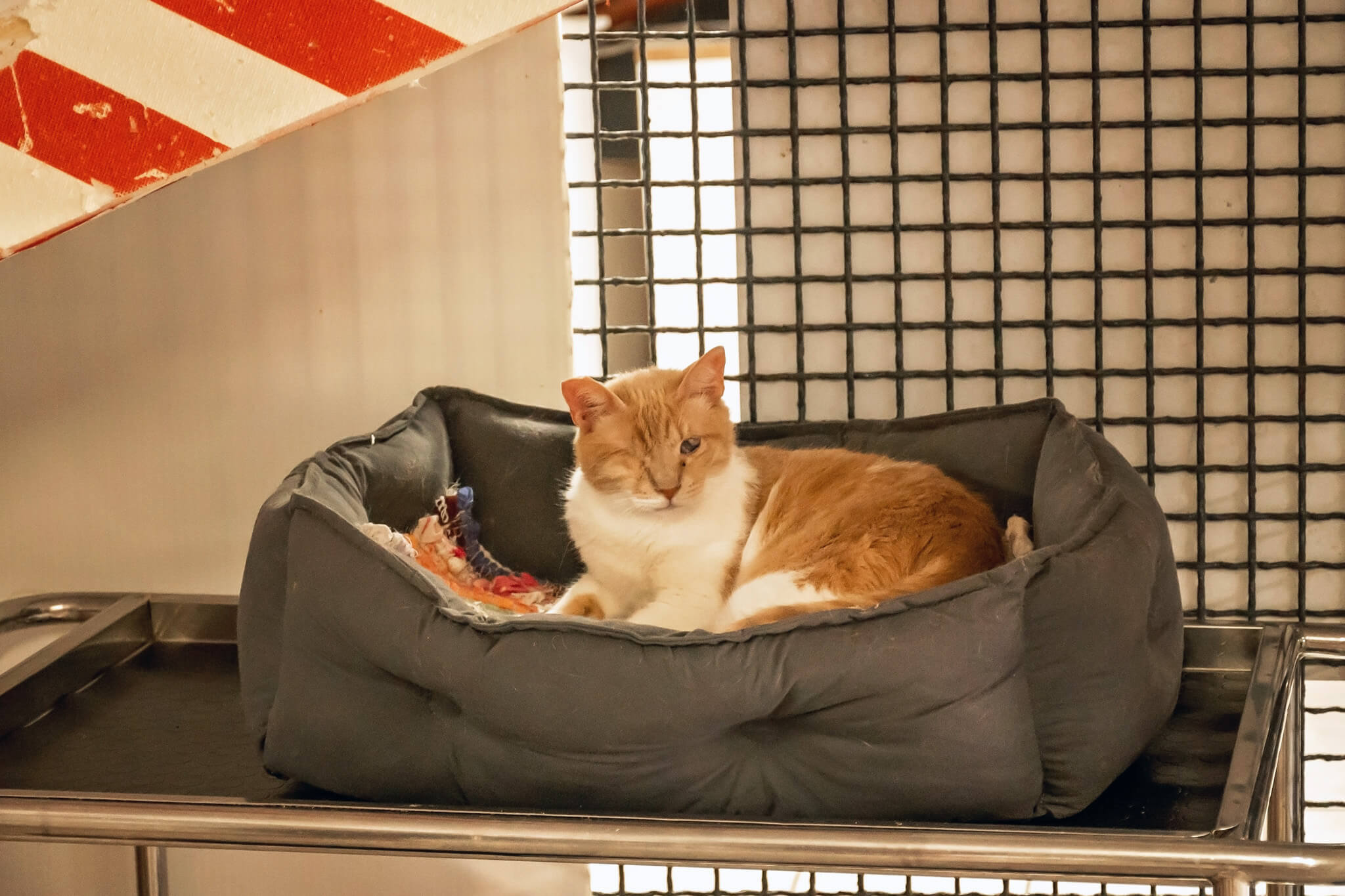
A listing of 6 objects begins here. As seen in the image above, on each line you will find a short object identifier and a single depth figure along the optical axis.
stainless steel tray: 2.57
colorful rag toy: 2.95
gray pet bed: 2.64
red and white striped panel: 2.70
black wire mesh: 3.01
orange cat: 2.88
